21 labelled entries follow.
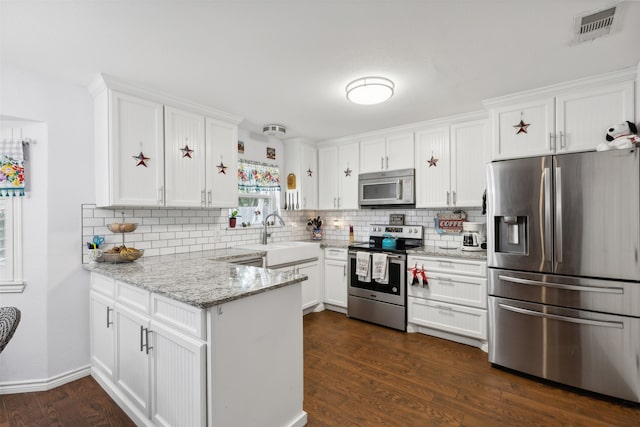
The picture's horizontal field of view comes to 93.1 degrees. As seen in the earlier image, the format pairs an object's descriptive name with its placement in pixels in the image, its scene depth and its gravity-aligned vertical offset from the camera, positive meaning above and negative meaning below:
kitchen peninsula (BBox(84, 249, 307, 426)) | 1.42 -0.71
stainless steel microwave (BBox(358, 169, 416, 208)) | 3.60 +0.30
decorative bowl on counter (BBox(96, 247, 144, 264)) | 2.39 -0.33
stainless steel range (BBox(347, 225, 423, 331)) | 3.37 -0.78
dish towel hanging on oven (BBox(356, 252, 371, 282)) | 3.55 -0.63
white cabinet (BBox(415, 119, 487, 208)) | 3.18 +0.53
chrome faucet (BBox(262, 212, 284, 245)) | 3.82 -0.28
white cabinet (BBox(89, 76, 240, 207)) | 2.39 +0.57
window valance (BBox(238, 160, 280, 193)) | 3.82 +0.48
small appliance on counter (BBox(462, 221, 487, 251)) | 3.20 -0.26
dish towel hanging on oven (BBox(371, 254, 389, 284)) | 3.43 -0.64
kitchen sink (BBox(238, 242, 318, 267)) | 3.24 -0.43
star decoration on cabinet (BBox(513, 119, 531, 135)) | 2.66 +0.76
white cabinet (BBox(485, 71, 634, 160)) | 2.31 +0.80
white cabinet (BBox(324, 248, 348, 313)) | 3.84 -0.85
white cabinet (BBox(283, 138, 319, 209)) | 4.21 +0.63
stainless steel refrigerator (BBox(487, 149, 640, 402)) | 2.10 -0.43
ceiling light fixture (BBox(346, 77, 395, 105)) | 2.33 +0.96
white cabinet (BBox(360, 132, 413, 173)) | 3.66 +0.76
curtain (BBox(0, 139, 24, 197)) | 2.23 +0.35
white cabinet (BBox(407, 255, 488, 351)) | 2.91 -0.89
